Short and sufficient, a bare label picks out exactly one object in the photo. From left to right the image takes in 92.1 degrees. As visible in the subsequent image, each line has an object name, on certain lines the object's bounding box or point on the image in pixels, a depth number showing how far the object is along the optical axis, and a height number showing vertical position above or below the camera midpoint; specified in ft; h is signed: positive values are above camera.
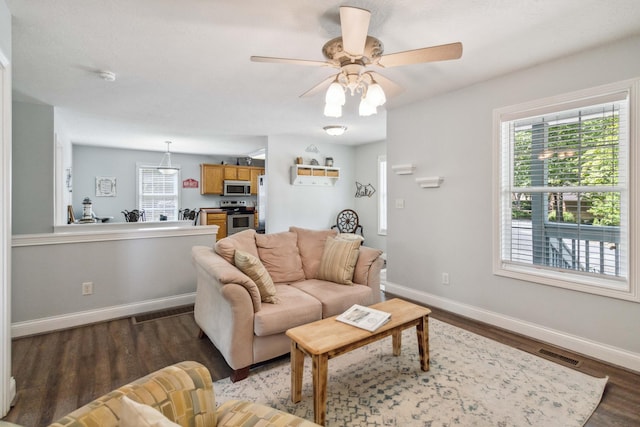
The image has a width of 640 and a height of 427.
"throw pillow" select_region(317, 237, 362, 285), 9.89 -1.61
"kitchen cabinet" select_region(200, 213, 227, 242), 24.47 -0.64
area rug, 5.96 -3.91
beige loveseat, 7.14 -2.20
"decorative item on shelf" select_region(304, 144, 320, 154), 19.88 +4.11
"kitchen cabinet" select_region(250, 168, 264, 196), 28.02 +3.01
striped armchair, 3.00 -2.06
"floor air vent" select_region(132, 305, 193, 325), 10.85 -3.75
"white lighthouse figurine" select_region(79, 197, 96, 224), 18.73 +0.09
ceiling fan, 5.78 +3.13
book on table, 6.46 -2.34
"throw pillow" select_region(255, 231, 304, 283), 10.12 -1.51
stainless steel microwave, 26.76 +2.11
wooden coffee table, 5.54 -2.50
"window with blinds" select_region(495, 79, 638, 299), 7.93 +0.56
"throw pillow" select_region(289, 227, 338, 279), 10.73 -1.25
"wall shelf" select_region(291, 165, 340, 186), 18.98 +2.39
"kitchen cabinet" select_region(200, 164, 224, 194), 26.16 +2.89
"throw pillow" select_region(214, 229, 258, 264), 8.55 -0.99
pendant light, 22.95 +3.85
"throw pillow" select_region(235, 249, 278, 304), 7.91 -1.60
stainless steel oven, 25.32 -0.77
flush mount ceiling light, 15.52 +4.18
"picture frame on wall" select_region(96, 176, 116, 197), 23.11 +1.97
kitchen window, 24.90 +1.52
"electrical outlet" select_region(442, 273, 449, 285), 11.49 -2.49
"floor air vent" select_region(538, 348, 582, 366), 7.88 -3.83
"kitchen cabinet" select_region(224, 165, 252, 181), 26.91 +3.48
